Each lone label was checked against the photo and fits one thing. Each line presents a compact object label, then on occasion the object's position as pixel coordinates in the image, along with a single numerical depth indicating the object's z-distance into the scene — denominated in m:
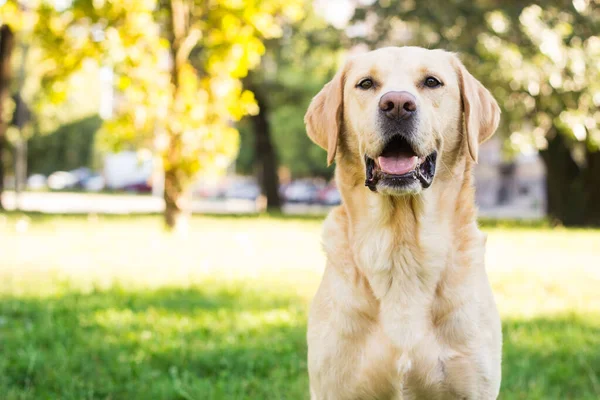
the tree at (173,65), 11.09
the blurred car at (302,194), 49.59
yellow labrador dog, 3.07
